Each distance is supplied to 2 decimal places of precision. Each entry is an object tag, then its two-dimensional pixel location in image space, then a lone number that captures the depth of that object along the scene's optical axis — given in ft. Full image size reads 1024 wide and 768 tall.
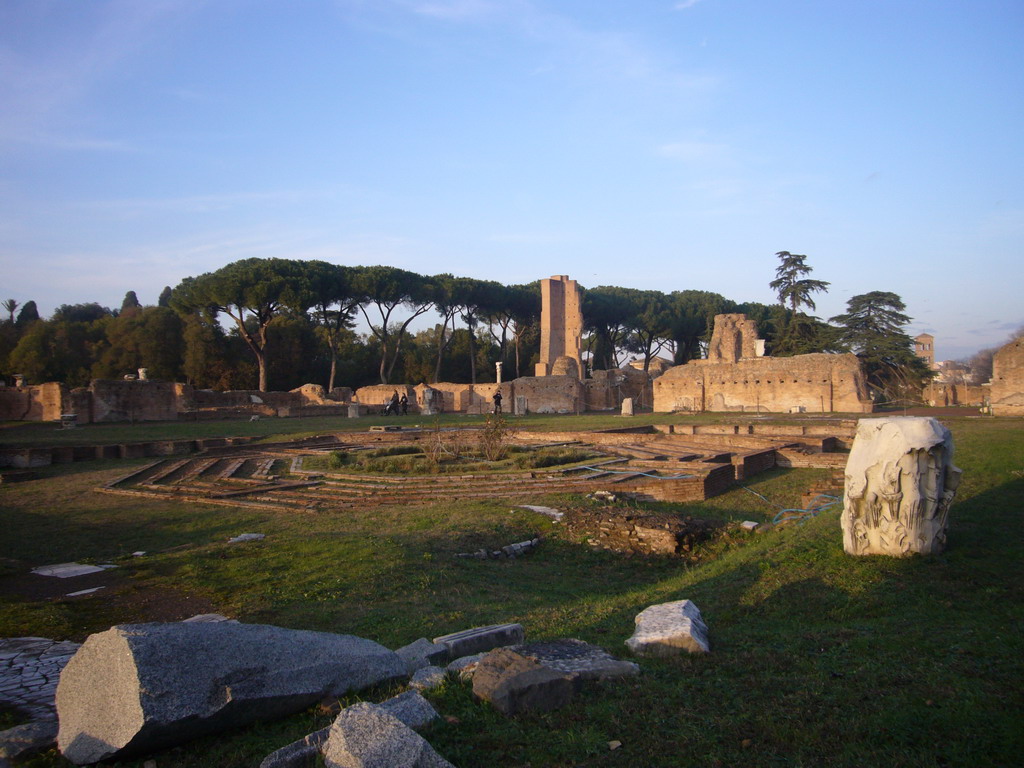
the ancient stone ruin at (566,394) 90.17
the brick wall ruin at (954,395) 101.30
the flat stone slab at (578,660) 10.69
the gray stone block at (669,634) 12.06
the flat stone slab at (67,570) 21.03
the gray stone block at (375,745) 7.64
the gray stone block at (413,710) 9.01
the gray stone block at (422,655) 11.69
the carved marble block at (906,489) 16.37
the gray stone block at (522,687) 9.53
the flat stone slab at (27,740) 8.97
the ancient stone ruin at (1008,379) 67.92
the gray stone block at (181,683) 8.70
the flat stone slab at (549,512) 28.31
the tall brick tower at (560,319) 158.61
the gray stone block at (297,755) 8.06
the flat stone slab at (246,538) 25.15
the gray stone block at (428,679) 10.44
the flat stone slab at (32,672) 10.82
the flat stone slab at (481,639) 12.26
